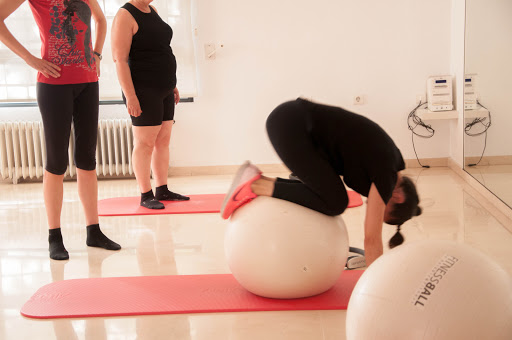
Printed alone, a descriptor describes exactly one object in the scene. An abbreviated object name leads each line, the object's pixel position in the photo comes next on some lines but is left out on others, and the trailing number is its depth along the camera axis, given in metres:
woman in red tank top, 3.01
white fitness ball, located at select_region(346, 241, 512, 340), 1.65
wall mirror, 3.76
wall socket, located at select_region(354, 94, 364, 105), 5.57
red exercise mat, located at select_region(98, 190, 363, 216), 4.22
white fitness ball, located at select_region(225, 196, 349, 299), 2.41
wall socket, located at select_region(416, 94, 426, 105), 5.54
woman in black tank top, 3.94
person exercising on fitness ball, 2.49
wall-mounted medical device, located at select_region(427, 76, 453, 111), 5.30
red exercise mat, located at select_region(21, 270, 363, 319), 2.47
